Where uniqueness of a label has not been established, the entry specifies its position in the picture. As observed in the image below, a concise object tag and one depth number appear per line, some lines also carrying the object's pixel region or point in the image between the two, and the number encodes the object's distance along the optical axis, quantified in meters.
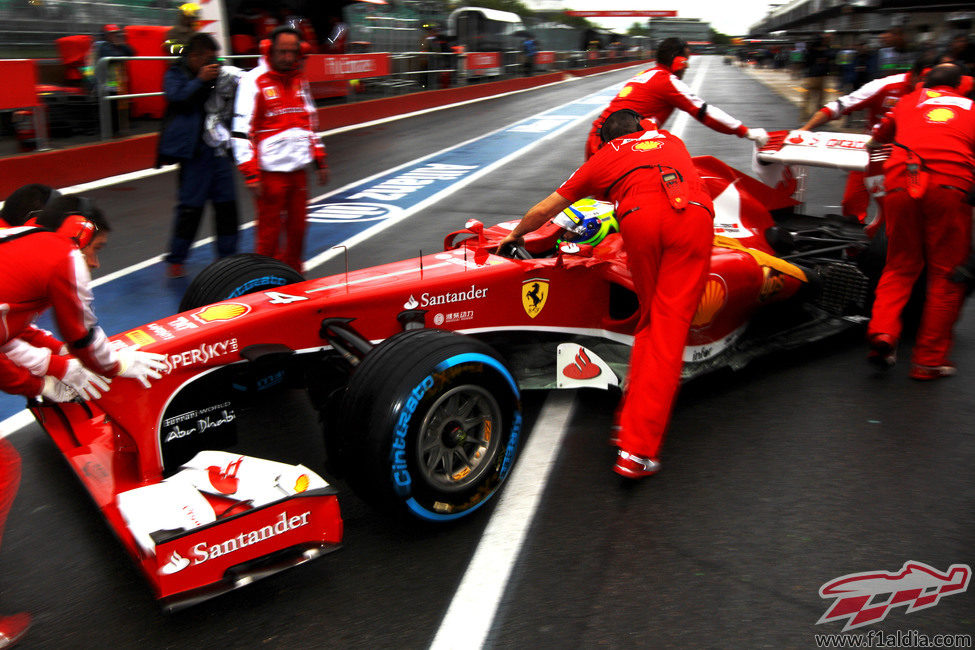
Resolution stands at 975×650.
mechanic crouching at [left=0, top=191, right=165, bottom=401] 2.66
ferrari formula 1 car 2.76
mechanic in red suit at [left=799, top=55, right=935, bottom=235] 6.32
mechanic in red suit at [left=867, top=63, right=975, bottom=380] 4.71
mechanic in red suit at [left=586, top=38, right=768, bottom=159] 6.36
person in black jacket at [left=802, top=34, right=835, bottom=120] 18.44
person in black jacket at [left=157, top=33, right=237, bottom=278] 6.39
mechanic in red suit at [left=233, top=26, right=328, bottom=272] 5.81
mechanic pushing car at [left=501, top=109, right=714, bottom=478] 3.70
